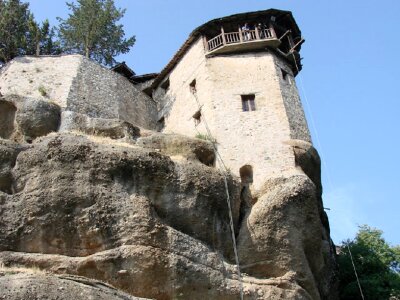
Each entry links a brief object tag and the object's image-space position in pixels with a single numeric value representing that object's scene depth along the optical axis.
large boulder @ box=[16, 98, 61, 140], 18.97
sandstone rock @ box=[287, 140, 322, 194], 20.23
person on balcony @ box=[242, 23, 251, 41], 25.58
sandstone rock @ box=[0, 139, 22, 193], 15.84
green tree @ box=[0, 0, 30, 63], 28.22
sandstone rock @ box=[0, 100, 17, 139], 19.30
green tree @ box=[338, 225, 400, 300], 20.55
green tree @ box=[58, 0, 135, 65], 30.69
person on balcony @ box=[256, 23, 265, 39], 25.67
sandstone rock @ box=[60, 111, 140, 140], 19.17
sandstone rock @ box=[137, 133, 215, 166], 18.91
